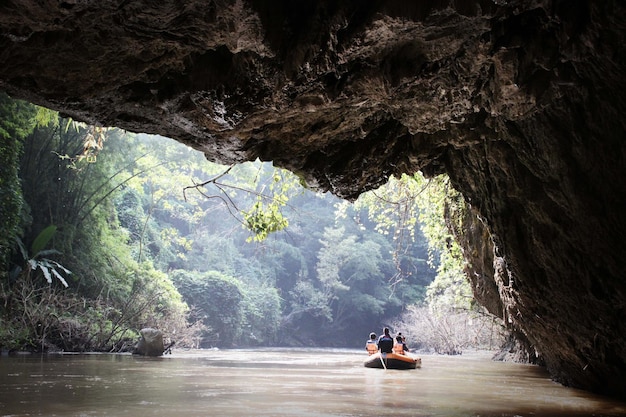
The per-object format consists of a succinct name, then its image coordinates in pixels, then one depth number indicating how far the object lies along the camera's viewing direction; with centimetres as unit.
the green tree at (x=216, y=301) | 3084
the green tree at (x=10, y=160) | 1292
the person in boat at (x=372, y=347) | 1612
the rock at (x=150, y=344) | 1512
